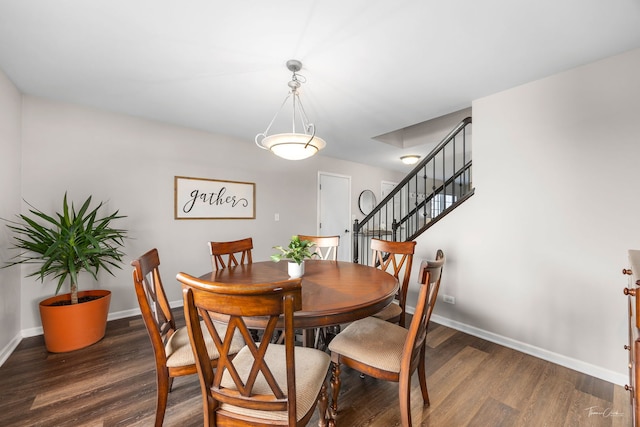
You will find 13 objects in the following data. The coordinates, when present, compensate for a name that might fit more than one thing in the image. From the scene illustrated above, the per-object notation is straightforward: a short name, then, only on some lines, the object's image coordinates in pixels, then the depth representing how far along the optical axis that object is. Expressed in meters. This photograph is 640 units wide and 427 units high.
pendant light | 1.82
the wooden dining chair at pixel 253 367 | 0.87
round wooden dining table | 1.23
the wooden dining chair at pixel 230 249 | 2.23
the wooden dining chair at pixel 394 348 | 1.28
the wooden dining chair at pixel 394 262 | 1.97
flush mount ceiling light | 4.52
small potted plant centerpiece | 1.76
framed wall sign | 3.27
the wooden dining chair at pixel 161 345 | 1.29
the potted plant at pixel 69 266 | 2.15
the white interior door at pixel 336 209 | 4.76
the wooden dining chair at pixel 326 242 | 2.63
